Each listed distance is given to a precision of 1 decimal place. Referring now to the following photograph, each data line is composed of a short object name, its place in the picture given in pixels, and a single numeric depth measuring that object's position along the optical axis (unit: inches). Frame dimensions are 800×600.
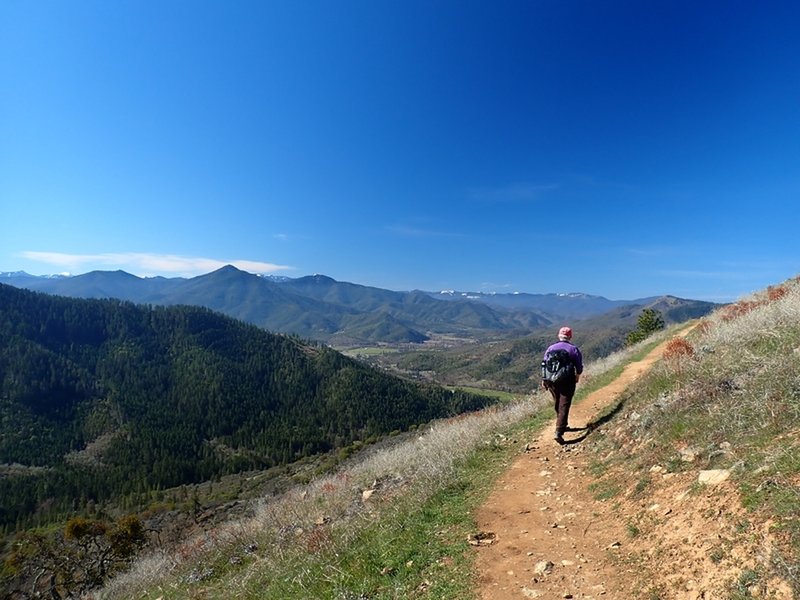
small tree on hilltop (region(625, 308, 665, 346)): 1866.9
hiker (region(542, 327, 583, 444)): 434.6
